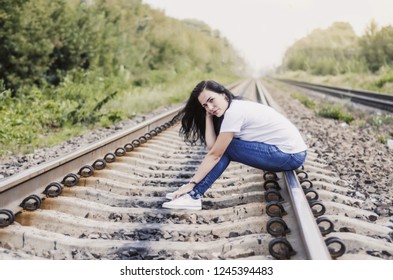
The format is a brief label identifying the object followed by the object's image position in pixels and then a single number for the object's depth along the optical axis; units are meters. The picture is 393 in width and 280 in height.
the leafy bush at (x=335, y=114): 9.12
